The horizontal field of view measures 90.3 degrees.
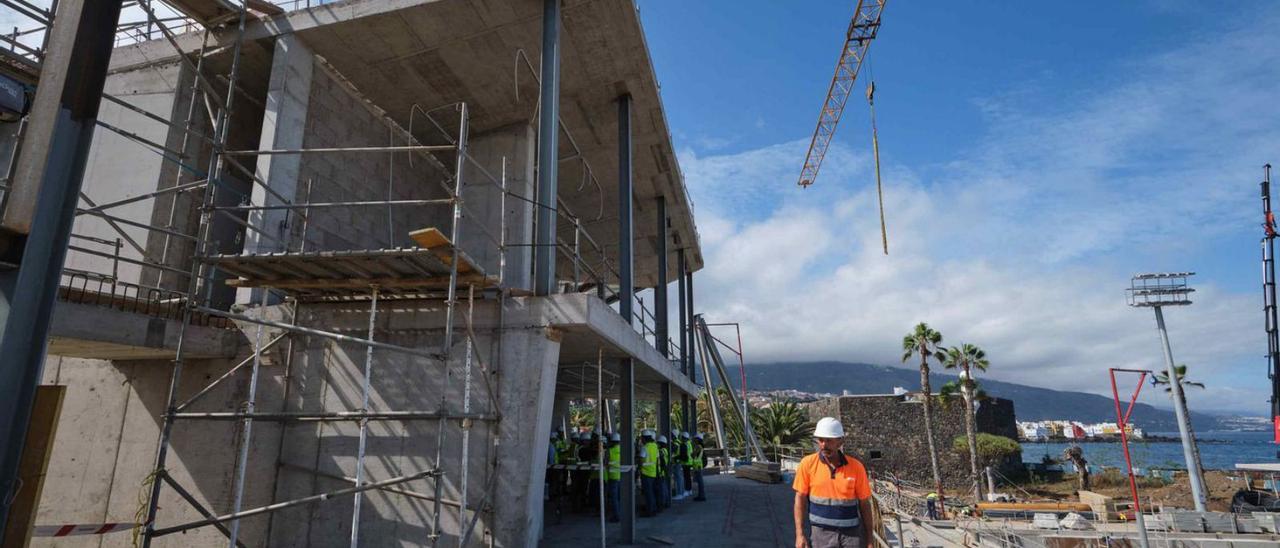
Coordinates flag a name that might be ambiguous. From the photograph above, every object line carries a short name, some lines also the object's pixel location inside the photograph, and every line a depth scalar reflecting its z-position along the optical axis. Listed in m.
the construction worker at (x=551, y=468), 13.23
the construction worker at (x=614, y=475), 10.55
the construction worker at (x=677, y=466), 14.77
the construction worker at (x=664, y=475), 12.63
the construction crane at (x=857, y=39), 50.53
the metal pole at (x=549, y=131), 9.63
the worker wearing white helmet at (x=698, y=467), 14.53
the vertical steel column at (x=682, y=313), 24.33
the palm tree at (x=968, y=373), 36.84
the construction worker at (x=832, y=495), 4.99
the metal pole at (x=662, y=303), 19.02
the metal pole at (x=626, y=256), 10.73
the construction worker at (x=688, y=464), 14.79
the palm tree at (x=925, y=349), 35.81
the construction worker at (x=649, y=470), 11.62
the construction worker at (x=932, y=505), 24.88
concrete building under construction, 6.19
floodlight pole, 25.72
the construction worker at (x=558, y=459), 13.45
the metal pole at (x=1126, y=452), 13.32
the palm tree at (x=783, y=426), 41.69
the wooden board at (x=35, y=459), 6.20
